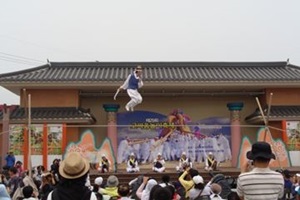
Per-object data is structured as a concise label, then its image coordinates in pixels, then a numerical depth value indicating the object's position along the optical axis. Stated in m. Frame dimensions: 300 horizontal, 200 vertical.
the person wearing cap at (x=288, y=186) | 9.01
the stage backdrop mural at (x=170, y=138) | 16.72
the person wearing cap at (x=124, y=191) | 5.26
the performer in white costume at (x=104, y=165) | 14.78
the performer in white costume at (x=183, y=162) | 15.36
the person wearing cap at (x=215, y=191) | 5.93
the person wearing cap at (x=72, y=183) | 2.98
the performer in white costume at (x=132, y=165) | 15.71
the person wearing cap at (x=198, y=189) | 6.12
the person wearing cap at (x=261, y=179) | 3.30
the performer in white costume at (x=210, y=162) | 15.57
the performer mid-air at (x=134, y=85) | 12.89
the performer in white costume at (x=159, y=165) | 15.29
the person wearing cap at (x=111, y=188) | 7.03
